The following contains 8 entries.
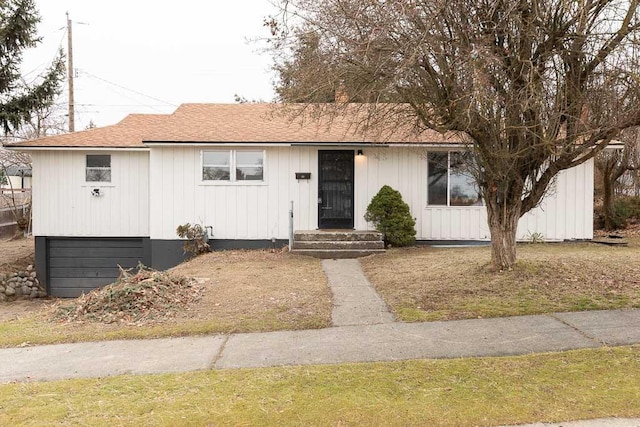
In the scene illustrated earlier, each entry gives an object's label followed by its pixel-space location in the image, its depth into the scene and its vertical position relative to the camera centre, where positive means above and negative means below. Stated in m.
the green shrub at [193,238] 12.27 -0.83
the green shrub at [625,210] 18.50 -0.07
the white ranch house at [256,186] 12.59 +0.63
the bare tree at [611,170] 18.20 +1.63
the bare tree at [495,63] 5.67 +1.99
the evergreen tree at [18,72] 13.75 +4.44
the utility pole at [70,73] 21.03 +6.51
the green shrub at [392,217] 11.95 -0.24
